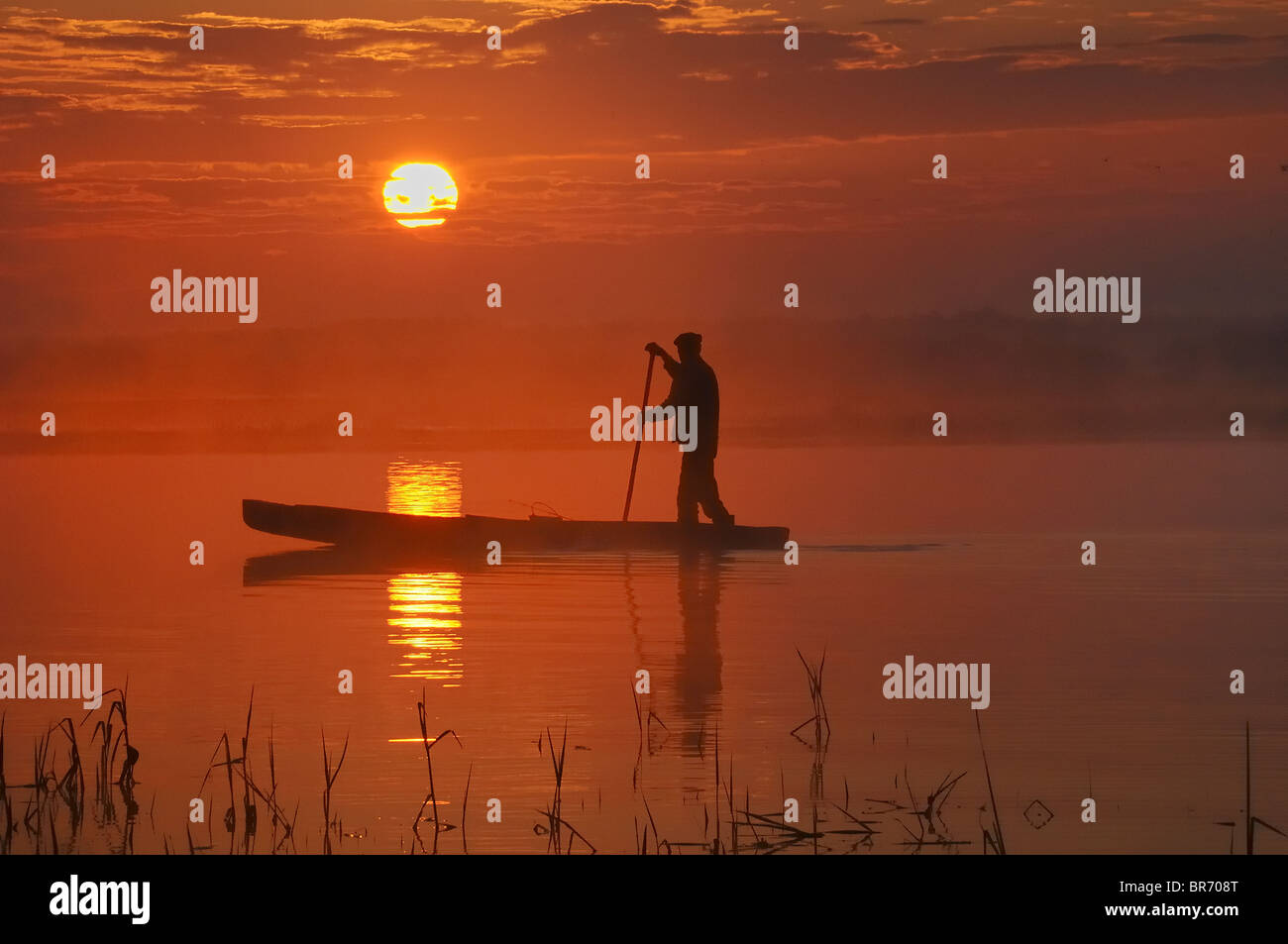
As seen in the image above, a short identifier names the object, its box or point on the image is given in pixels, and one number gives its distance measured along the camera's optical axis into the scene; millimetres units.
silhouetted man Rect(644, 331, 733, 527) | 17828
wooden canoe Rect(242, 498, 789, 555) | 17906
